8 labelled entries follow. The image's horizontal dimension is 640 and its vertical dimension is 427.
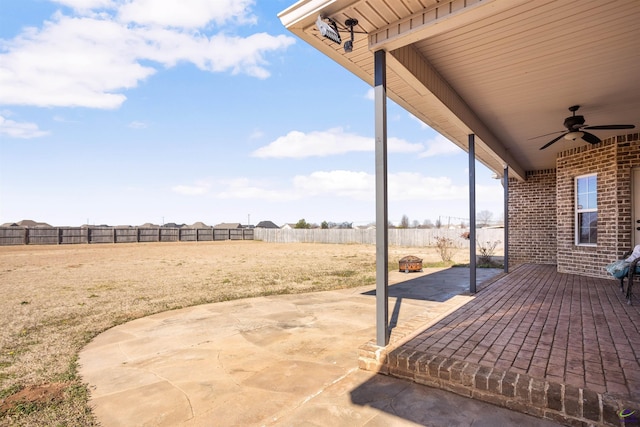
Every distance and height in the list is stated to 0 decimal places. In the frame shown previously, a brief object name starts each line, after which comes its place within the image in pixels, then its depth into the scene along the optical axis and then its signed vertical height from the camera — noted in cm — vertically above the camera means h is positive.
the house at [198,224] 5288 -13
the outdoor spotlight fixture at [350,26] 289 +175
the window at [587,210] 754 +33
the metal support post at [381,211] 297 +11
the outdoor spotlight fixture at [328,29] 264 +158
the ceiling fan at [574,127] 517 +154
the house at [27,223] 4197 +1
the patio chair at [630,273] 463 -70
